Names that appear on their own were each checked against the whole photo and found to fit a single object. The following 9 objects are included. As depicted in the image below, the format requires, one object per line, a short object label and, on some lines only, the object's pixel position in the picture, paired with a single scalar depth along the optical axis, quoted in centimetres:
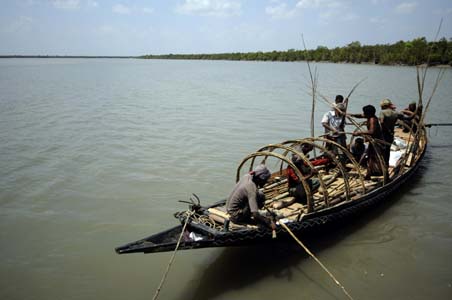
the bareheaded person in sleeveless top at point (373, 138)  621
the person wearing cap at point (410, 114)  901
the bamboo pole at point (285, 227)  425
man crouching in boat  417
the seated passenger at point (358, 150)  728
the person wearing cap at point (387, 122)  651
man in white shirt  705
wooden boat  408
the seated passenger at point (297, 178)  514
